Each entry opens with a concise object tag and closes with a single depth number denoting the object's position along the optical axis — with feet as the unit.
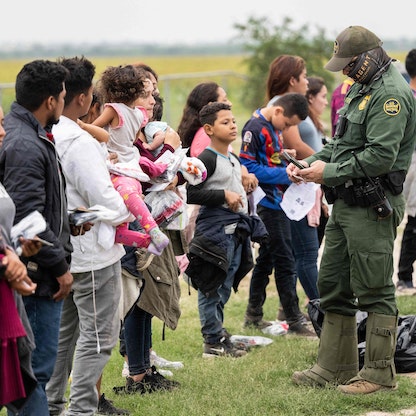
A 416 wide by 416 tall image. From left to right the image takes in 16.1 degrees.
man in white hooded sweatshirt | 24.59
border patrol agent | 29.19
